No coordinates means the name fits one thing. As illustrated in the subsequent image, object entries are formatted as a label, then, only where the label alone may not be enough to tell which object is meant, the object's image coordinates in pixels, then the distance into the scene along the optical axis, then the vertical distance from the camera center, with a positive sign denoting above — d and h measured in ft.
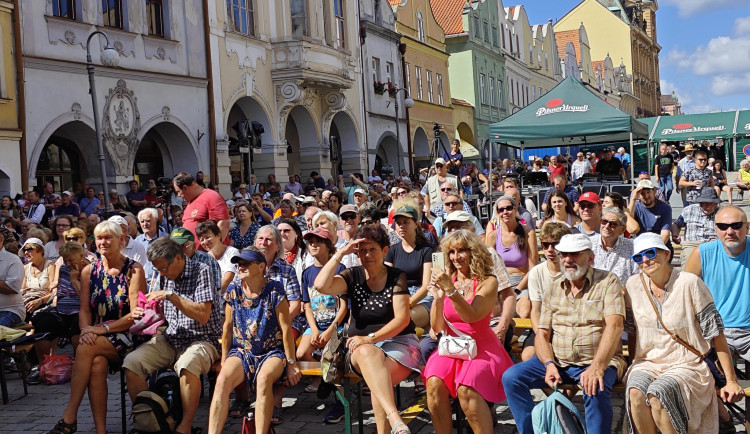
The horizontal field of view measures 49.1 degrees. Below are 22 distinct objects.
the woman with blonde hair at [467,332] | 16.98 -2.99
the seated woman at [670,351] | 15.30 -3.29
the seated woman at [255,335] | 18.33 -3.03
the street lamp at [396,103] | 95.96 +11.06
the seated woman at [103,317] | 19.86 -2.63
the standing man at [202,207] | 29.14 +0.04
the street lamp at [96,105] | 49.32 +6.81
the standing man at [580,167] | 68.74 +1.71
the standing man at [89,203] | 51.71 +0.75
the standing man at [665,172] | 70.49 +0.96
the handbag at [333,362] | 18.25 -3.60
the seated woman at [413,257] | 21.58 -1.61
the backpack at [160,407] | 18.33 -4.41
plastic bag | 24.77 -4.63
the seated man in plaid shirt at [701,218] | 26.25 -1.23
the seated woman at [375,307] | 18.38 -2.54
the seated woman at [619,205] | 27.09 -0.61
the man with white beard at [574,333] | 16.55 -3.00
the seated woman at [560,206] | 27.66 -0.59
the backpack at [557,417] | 15.88 -4.45
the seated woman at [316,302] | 21.04 -2.68
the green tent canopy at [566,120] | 50.78 +4.39
